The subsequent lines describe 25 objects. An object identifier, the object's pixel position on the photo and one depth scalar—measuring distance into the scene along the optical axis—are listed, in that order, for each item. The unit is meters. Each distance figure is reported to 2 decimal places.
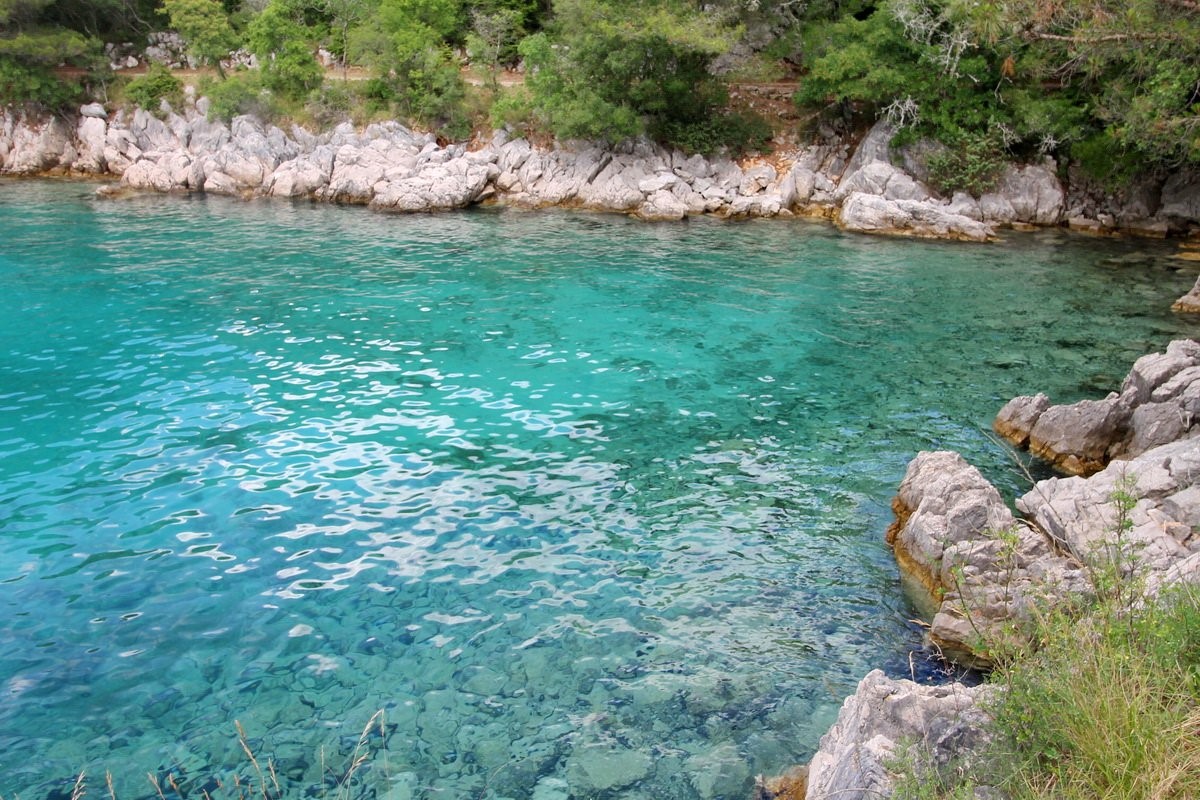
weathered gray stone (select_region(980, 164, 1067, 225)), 31.95
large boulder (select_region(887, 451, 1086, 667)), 8.04
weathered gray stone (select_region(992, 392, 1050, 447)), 12.98
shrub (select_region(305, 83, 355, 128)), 42.19
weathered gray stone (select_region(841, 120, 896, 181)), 33.47
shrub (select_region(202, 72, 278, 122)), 41.69
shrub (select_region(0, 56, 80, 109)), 43.53
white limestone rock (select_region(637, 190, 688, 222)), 33.62
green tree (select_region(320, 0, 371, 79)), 46.53
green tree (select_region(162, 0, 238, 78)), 43.81
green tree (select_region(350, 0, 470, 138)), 40.34
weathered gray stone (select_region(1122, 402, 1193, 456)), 11.59
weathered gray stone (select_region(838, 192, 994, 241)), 29.53
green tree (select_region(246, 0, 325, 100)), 42.69
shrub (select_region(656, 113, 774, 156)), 36.41
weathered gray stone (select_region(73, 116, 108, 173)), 43.97
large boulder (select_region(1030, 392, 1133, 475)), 12.07
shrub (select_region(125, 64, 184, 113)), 44.53
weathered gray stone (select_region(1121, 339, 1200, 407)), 12.63
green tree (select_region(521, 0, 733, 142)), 33.19
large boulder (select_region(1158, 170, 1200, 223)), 30.27
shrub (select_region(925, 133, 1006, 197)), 31.56
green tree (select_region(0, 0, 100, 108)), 43.47
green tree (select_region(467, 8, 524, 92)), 41.16
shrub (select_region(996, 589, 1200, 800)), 4.16
